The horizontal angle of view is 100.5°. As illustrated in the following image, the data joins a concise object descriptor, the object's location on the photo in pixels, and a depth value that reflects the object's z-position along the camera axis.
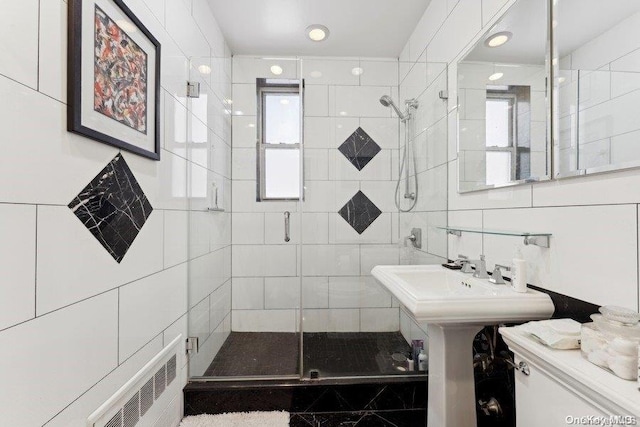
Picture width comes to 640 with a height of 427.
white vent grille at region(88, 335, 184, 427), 0.90
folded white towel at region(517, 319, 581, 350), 0.71
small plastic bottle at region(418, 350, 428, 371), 1.62
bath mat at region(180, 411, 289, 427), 1.42
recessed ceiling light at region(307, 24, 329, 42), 1.97
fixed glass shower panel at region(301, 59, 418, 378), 1.93
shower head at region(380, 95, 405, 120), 2.03
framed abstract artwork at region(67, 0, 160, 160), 0.76
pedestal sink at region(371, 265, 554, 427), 0.92
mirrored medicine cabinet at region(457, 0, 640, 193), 0.73
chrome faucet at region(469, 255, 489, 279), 1.19
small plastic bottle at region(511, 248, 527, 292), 0.98
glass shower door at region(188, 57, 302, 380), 1.86
